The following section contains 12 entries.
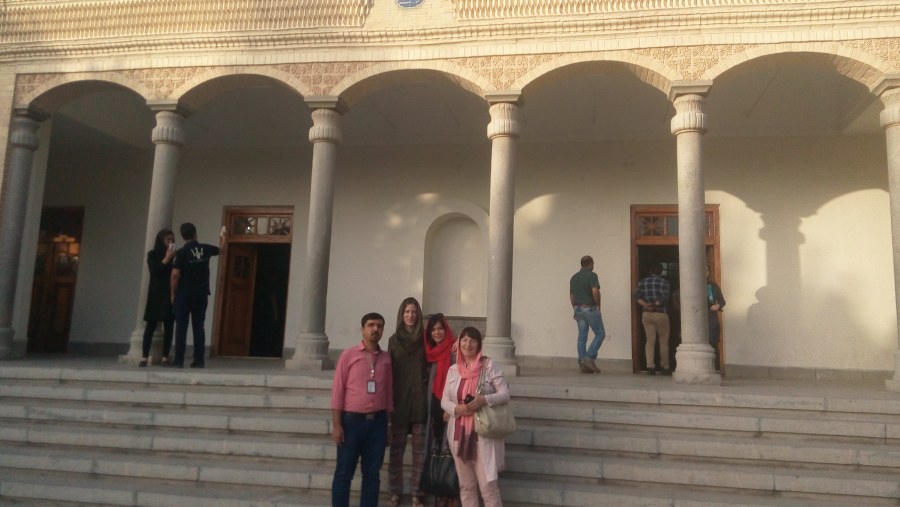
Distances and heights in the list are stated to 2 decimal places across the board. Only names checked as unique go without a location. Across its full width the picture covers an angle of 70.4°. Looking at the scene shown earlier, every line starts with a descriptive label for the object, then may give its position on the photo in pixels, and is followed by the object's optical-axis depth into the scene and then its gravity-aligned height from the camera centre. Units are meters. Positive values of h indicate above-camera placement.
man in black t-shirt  6.82 +0.35
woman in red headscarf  4.16 -0.17
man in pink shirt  4.02 -0.54
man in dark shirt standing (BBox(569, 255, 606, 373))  7.96 +0.38
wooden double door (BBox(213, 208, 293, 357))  10.44 +0.89
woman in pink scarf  3.84 -0.53
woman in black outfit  7.05 +0.32
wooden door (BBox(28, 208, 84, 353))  10.95 +0.62
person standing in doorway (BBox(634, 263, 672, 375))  8.16 +0.38
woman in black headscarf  4.30 -0.33
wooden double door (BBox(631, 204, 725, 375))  9.23 +1.41
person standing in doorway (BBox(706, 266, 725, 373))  8.12 +0.46
